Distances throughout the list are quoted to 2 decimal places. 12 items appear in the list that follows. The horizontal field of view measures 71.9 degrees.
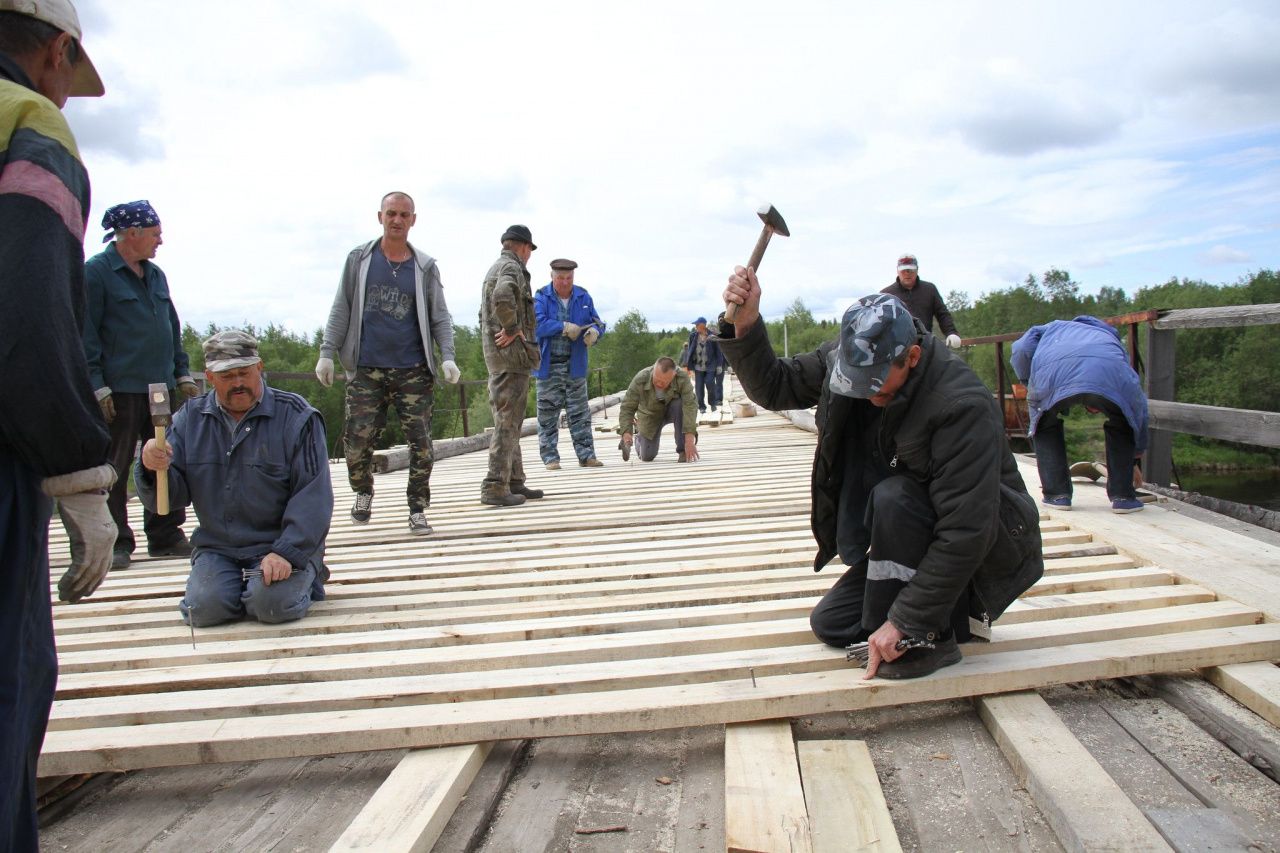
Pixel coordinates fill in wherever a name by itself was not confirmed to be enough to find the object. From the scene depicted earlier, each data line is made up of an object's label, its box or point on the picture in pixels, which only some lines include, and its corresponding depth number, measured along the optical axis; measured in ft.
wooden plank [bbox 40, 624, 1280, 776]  6.47
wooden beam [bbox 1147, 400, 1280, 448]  12.57
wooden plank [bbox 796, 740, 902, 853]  5.20
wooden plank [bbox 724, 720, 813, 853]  5.11
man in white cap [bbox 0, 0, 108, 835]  4.43
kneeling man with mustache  9.86
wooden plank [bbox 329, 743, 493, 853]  5.23
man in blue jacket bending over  12.89
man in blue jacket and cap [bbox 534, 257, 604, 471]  21.67
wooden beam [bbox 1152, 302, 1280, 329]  12.76
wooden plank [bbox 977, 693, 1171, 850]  5.03
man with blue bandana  12.82
